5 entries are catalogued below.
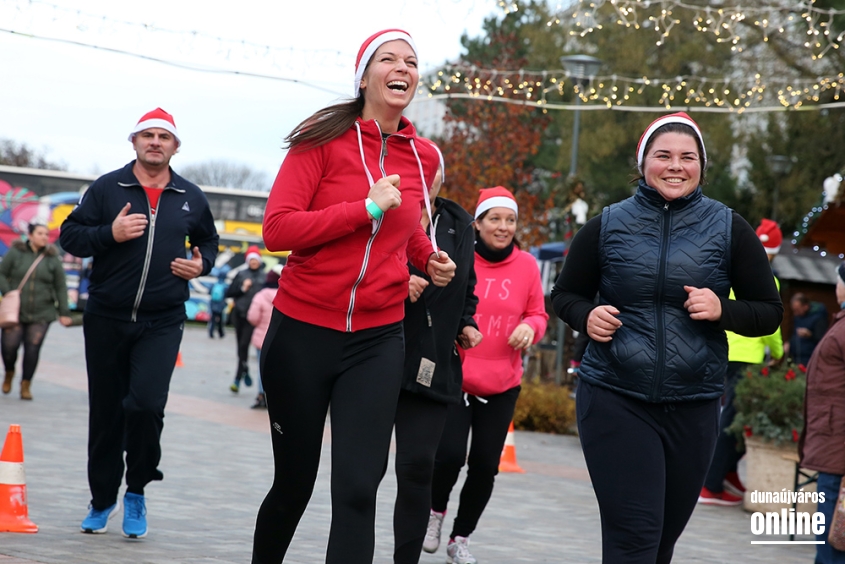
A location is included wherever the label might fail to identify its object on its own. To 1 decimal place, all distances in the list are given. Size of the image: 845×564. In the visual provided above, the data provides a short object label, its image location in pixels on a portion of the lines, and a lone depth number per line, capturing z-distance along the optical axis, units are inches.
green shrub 570.3
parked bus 1270.9
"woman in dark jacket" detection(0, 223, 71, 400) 541.3
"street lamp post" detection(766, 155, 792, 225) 1043.3
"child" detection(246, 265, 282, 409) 590.9
